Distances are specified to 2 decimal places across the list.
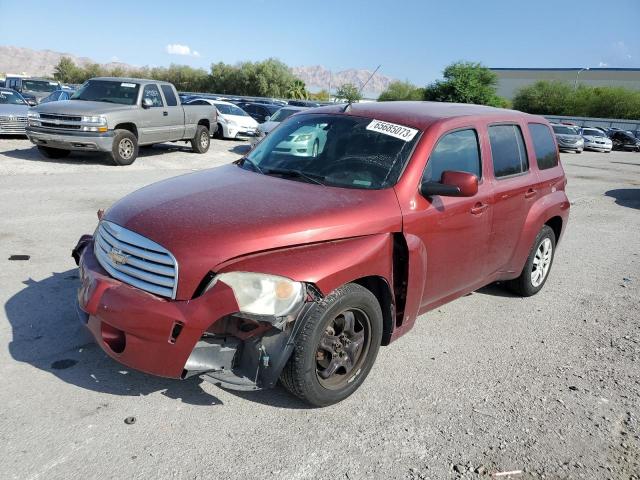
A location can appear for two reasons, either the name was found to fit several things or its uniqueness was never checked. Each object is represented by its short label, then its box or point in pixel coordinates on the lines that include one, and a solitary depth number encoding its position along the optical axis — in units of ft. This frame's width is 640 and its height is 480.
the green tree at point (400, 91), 241.96
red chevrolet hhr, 9.19
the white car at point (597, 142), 110.63
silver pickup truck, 37.11
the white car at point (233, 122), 65.87
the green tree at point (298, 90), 266.98
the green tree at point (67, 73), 325.21
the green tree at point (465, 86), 149.79
